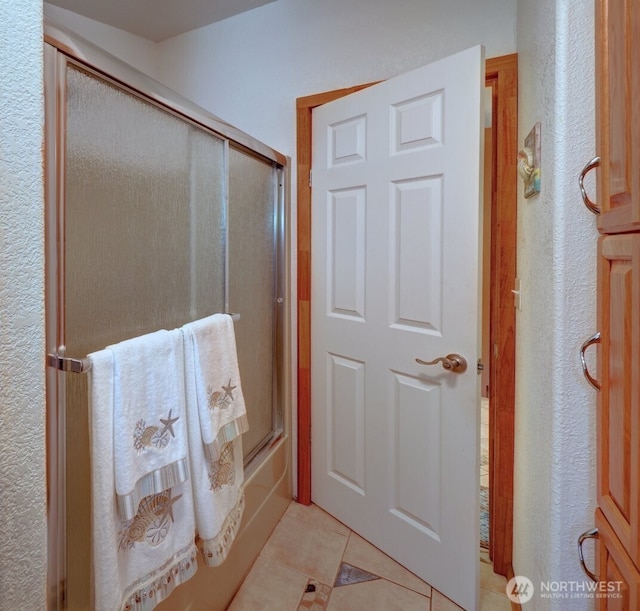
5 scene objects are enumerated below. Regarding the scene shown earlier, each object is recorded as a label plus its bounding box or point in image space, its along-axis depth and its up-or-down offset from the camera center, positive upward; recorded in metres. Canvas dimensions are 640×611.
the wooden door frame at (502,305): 1.30 -0.03
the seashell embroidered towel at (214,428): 0.98 -0.37
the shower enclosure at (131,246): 0.75 +0.14
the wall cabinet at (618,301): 0.56 -0.01
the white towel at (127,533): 0.75 -0.53
